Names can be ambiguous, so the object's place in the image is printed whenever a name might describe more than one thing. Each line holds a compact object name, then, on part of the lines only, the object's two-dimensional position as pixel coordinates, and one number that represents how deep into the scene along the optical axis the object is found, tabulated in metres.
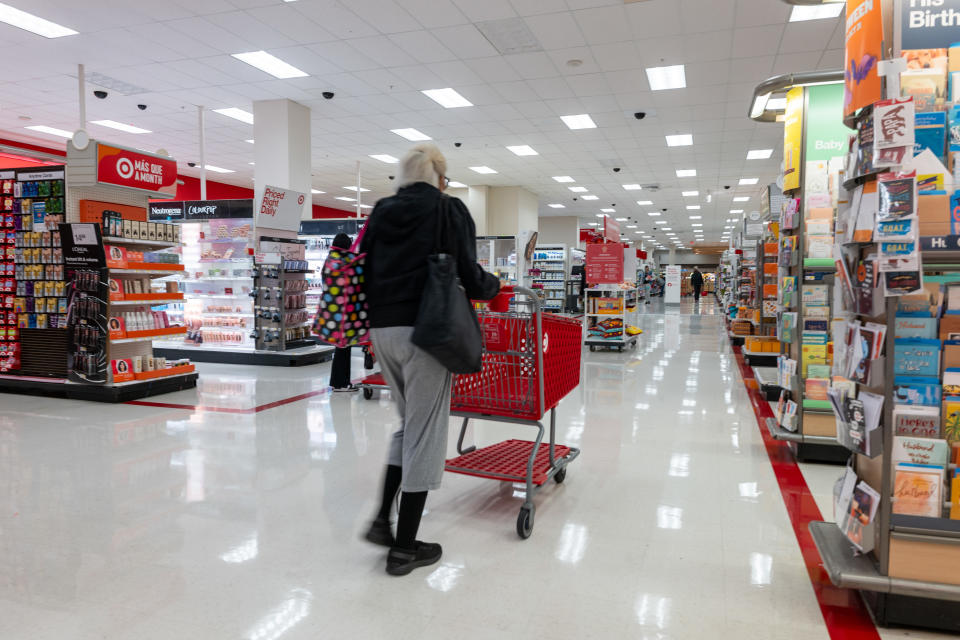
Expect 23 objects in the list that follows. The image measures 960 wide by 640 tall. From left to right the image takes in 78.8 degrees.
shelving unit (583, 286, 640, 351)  9.92
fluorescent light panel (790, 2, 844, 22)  6.06
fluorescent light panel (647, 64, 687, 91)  7.99
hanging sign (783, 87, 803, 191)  3.93
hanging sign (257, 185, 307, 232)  7.88
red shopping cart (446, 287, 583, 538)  2.79
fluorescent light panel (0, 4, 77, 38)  6.55
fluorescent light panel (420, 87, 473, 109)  9.11
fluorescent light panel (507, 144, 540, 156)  12.61
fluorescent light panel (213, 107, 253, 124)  10.19
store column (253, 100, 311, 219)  9.55
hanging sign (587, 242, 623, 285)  9.84
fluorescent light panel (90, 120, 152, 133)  11.17
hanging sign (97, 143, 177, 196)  5.77
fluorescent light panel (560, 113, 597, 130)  10.34
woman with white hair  2.20
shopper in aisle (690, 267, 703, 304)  26.46
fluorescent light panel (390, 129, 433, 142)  11.39
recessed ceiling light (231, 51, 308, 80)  7.70
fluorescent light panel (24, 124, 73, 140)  11.53
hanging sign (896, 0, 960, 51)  1.96
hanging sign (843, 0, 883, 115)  2.01
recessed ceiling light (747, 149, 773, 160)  12.53
